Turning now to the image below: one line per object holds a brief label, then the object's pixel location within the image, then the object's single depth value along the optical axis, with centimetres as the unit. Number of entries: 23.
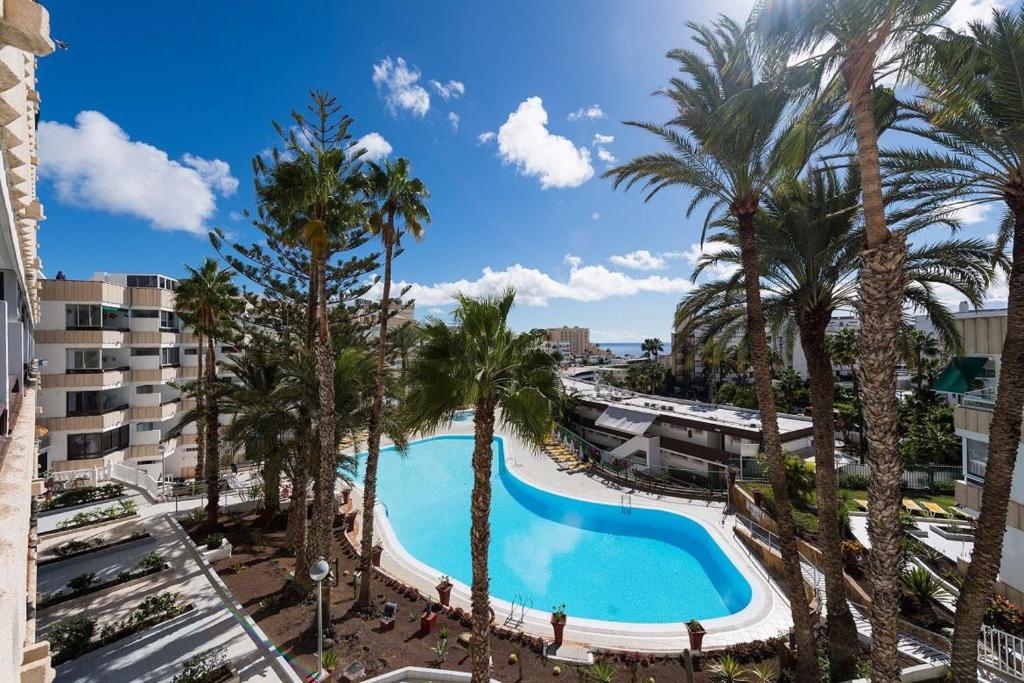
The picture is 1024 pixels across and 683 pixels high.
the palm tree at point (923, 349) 3263
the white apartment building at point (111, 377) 1925
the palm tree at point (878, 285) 512
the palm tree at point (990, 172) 587
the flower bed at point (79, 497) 1587
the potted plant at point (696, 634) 883
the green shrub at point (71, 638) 818
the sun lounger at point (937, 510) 1553
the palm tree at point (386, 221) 1054
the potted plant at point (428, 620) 941
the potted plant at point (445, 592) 1077
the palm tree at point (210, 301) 1736
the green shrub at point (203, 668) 732
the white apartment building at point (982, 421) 922
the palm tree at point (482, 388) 670
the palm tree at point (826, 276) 798
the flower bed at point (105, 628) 827
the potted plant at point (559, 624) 919
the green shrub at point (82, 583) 1055
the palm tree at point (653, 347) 6912
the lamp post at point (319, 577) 671
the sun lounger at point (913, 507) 1576
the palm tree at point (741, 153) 700
